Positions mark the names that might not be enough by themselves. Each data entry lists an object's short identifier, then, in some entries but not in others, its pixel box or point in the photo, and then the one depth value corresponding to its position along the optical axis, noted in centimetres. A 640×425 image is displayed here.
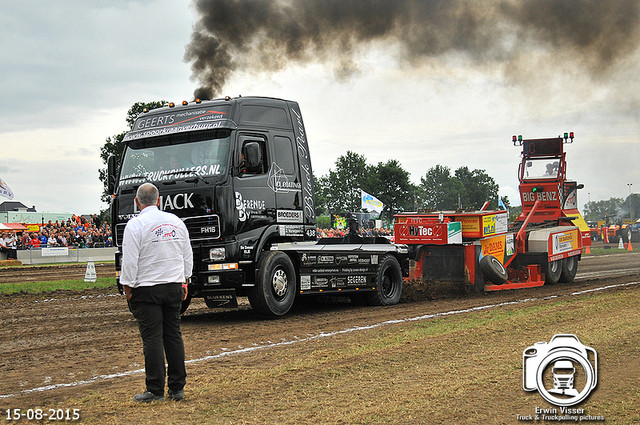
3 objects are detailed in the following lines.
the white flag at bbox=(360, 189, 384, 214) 4019
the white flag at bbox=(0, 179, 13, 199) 3225
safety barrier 2978
